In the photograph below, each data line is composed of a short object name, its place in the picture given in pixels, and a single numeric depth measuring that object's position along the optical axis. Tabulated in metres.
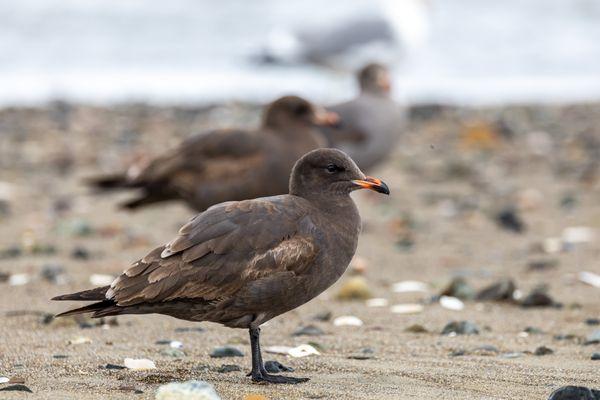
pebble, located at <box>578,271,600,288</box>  13.47
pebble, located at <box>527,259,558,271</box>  14.63
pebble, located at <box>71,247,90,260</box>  14.57
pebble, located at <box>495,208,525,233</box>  17.47
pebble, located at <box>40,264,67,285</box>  12.92
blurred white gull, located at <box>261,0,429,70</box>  29.00
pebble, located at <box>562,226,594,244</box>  16.58
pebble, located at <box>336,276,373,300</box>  12.61
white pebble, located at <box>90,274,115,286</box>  12.97
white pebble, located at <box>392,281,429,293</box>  13.21
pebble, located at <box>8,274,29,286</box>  12.73
